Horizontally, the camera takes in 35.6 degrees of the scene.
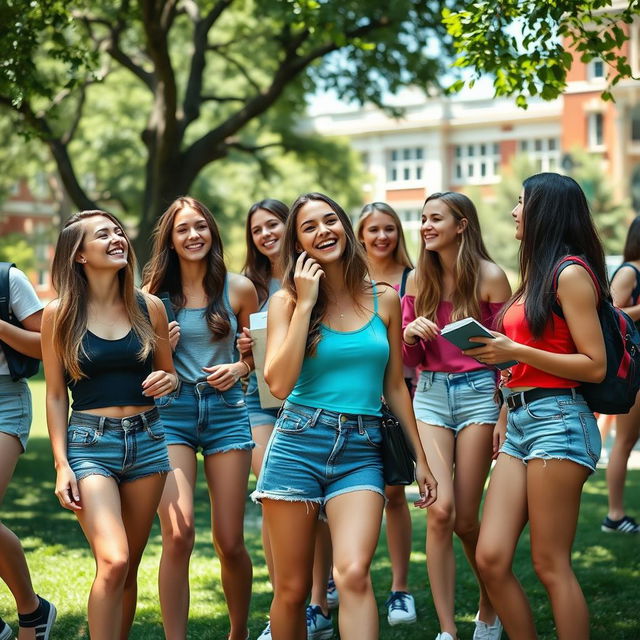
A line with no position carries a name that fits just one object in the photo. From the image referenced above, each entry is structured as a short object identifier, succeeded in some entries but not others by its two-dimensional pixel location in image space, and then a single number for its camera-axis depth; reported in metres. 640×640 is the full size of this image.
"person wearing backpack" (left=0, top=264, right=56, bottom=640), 5.15
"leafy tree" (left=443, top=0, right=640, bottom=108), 6.09
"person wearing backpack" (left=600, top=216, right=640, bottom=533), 7.56
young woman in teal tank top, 4.33
